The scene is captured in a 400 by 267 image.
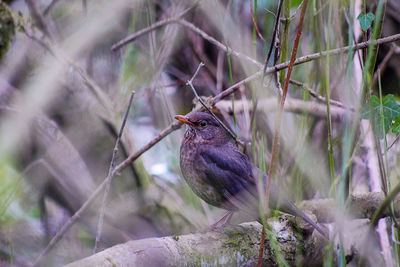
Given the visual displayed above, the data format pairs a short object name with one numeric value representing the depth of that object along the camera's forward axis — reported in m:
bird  5.85
